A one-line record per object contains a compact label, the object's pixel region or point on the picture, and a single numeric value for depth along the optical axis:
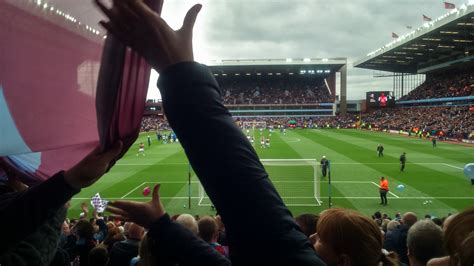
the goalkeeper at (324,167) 22.44
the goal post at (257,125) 81.20
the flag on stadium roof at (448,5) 42.61
